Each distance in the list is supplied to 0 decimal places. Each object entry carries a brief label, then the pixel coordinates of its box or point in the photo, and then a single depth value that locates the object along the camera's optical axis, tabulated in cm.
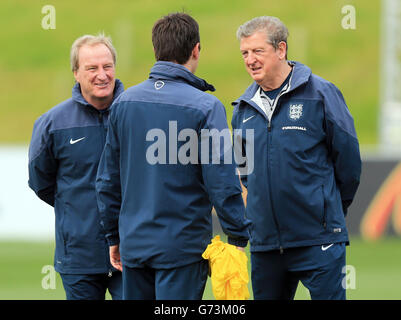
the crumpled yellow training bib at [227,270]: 970
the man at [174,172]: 962
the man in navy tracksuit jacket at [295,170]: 1126
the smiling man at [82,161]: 1155
